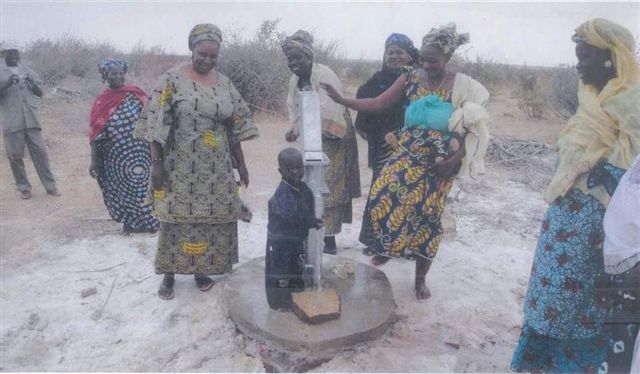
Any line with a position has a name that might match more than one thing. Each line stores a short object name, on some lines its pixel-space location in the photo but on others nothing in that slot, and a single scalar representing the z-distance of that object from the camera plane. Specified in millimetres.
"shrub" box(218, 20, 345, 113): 13133
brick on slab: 3045
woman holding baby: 3236
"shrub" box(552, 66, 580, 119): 12398
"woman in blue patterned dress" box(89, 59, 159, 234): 4781
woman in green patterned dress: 3320
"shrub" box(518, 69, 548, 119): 14117
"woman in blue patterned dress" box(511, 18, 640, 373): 2217
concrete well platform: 2975
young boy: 2965
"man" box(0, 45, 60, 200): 6242
